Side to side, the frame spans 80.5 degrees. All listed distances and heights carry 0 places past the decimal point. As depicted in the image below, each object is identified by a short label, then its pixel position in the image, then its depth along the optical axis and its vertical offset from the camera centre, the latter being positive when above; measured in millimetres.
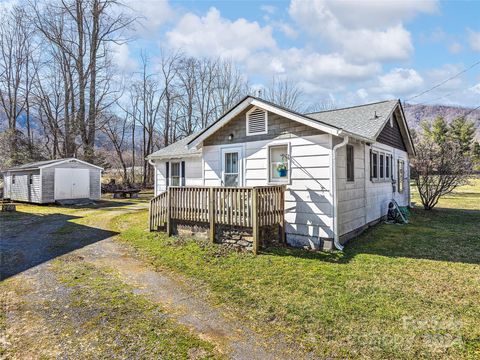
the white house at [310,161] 7160 +566
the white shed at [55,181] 17859 +113
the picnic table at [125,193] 21902 -906
